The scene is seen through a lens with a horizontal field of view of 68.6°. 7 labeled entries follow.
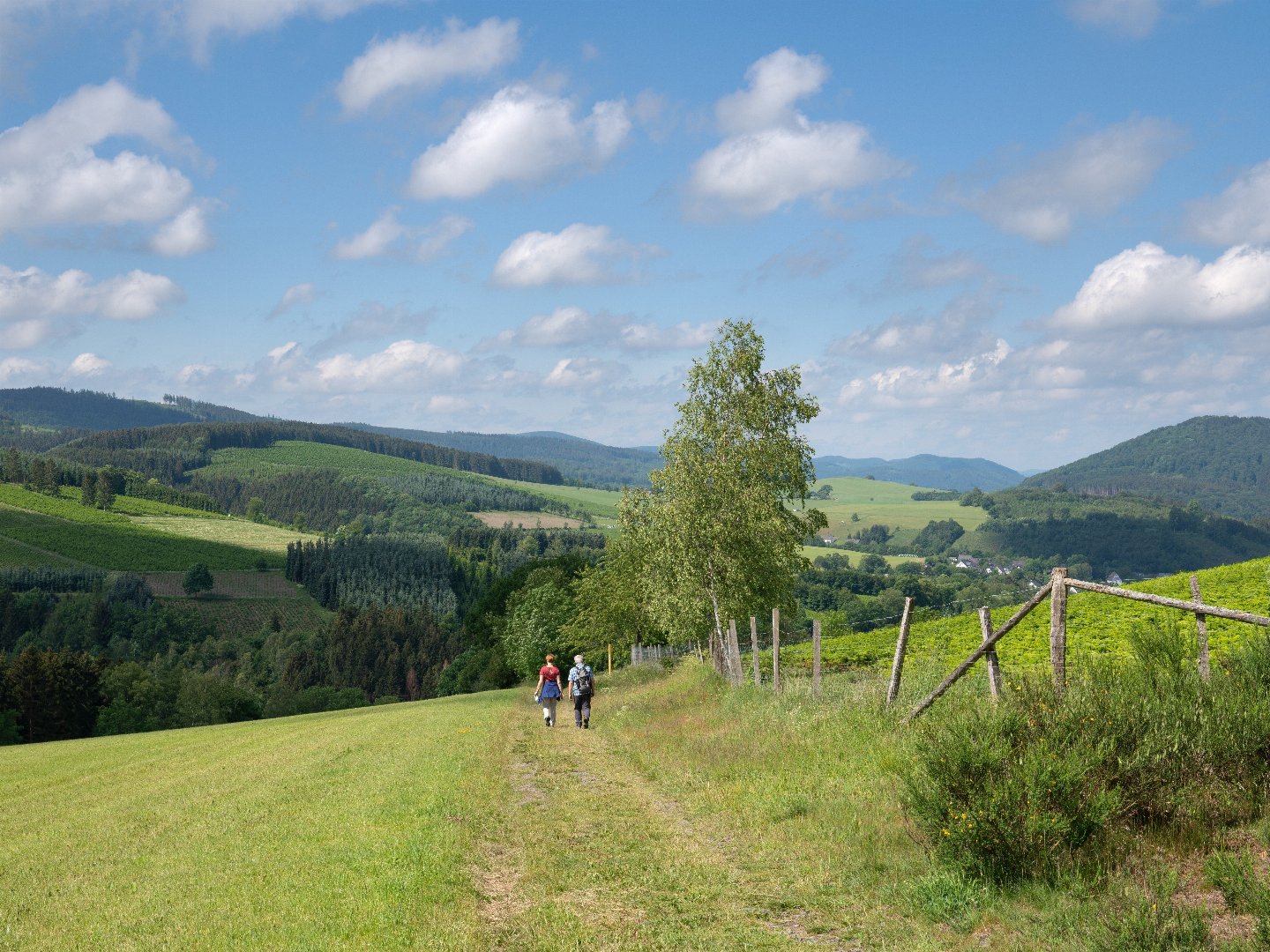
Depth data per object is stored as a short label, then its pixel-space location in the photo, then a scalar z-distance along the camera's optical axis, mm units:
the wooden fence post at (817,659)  19359
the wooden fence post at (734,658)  26344
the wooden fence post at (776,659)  21906
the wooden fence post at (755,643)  23844
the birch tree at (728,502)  28406
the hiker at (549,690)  28078
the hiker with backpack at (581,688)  27062
